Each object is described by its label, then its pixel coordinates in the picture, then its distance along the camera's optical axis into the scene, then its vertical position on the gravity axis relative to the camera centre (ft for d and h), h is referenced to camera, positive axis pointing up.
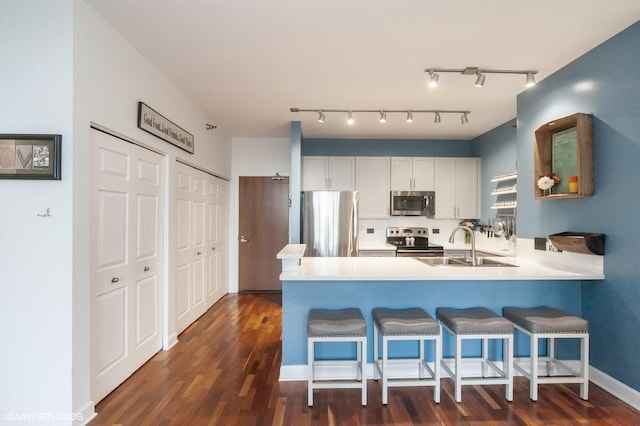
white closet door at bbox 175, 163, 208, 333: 11.46 -1.29
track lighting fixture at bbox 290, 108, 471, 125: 12.46 +4.00
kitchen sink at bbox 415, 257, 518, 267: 9.16 -1.44
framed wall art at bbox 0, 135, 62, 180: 5.99 +1.05
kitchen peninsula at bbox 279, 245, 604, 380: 8.45 -2.14
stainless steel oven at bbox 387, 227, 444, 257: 15.23 -1.49
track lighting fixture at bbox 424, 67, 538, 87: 8.95 +4.01
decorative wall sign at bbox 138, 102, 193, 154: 8.55 +2.52
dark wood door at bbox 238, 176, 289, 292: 17.57 -0.98
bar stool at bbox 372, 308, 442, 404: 7.26 -2.67
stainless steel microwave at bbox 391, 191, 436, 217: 16.25 +0.48
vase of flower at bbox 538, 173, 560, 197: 8.98 +0.89
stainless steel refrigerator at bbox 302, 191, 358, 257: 14.60 -0.53
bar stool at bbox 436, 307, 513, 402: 7.36 -2.71
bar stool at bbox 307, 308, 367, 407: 7.23 -2.72
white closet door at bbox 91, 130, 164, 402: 7.16 -1.19
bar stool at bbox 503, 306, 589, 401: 7.34 -2.69
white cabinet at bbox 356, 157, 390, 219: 16.39 +1.63
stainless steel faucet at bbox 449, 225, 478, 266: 8.98 -1.12
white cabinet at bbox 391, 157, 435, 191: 16.46 +2.04
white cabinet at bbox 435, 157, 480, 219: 16.42 +1.30
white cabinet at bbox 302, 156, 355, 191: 16.34 +2.02
